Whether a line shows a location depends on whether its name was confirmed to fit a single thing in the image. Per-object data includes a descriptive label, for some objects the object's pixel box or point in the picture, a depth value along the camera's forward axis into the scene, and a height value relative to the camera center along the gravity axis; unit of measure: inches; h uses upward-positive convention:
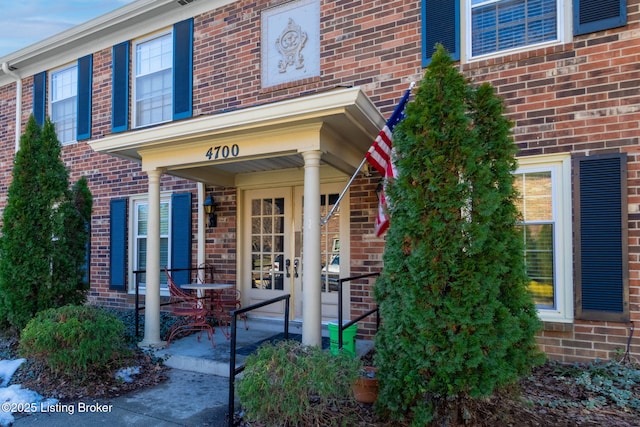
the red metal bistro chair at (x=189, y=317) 200.2 -45.5
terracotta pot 138.0 -54.4
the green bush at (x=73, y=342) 159.5 -45.4
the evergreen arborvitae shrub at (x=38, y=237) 210.5 -4.0
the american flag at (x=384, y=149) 149.3 +30.8
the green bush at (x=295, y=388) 108.5 -43.0
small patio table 215.8 -37.1
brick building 159.9 +42.7
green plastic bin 174.9 -46.4
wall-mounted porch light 251.1 +12.1
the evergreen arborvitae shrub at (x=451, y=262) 105.1 -8.3
